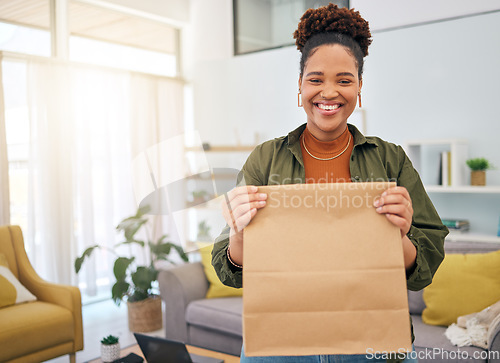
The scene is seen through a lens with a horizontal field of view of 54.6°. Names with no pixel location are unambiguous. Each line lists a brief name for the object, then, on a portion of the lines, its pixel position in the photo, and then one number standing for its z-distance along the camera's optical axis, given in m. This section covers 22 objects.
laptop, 2.06
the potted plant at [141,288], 3.41
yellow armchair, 2.58
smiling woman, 0.98
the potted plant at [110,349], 2.25
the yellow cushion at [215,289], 3.10
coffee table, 2.24
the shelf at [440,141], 2.94
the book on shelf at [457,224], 2.99
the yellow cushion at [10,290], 2.83
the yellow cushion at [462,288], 2.42
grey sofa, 2.29
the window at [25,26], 3.74
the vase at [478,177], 2.91
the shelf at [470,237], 2.84
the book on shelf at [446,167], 2.99
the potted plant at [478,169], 2.90
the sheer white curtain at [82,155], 3.89
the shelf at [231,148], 4.36
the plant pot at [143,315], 3.55
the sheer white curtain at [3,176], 3.63
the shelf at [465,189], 2.82
